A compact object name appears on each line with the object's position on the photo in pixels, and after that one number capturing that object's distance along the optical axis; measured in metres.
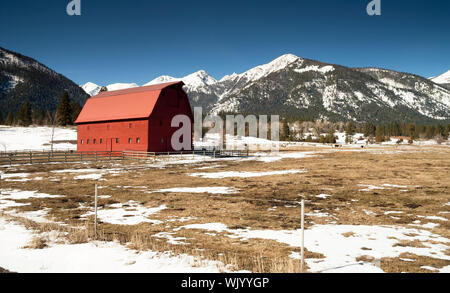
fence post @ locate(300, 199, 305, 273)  5.49
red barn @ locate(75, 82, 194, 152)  38.66
